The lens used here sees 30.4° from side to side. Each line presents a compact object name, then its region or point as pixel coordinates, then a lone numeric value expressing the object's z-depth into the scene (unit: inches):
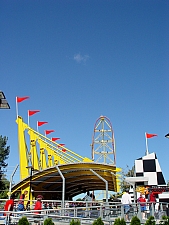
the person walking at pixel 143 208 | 493.6
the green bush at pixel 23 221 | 341.4
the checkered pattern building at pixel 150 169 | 996.6
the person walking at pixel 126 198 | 522.9
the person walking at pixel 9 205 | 442.3
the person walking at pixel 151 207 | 496.6
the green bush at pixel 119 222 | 379.3
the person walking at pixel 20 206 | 534.8
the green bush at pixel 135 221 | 397.1
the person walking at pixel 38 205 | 461.5
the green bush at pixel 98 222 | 360.2
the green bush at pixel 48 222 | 342.0
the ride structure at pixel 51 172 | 1131.3
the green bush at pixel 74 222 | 346.9
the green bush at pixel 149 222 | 386.0
